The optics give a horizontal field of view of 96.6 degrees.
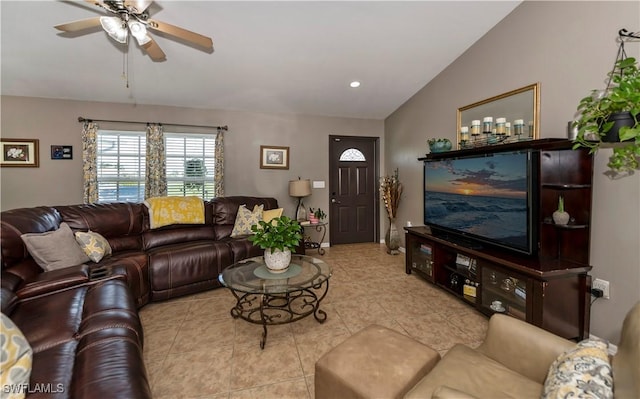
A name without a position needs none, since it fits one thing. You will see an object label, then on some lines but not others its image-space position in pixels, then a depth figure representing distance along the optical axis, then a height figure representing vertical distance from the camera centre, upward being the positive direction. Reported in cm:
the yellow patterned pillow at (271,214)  412 -31
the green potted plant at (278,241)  241 -41
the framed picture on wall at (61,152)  407 +59
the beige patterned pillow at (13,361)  102 -63
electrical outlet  218 -72
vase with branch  490 -26
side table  490 -82
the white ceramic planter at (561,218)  223 -20
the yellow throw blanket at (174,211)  364 -23
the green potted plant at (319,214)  509 -38
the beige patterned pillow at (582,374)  86 -59
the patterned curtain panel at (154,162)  435 +47
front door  550 +8
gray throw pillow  235 -48
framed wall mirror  275 +79
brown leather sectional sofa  123 -72
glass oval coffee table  222 -72
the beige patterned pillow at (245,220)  394 -38
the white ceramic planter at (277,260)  246 -58
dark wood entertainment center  214 -56
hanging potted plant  134 +41
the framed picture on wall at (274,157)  502 +64
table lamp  480 +8
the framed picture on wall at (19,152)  389 +56
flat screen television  235 -7
